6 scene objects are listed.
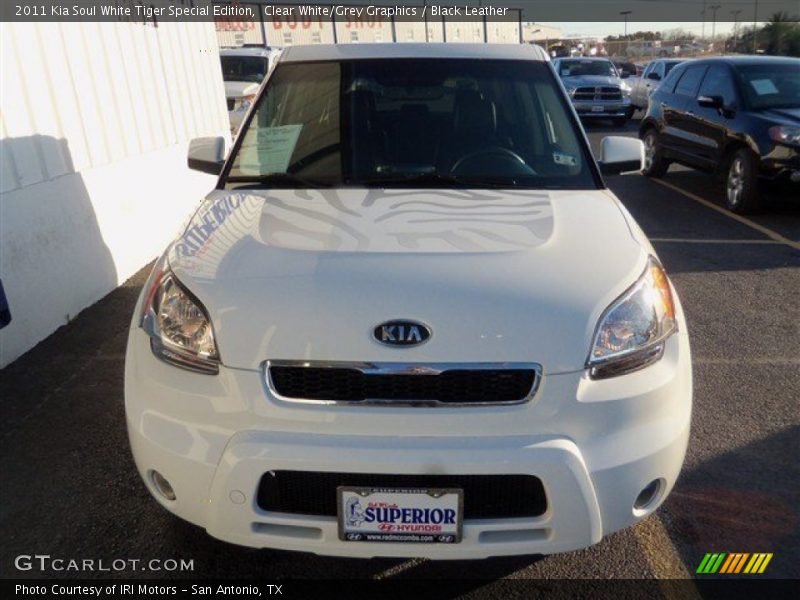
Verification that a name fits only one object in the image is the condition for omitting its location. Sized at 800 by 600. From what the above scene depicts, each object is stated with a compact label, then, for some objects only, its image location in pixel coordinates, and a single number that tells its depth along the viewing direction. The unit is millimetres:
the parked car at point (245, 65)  13695
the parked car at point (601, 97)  17203
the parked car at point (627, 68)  25044
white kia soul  1977
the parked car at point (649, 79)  17328
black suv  7375
